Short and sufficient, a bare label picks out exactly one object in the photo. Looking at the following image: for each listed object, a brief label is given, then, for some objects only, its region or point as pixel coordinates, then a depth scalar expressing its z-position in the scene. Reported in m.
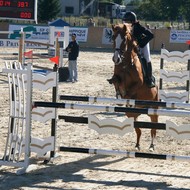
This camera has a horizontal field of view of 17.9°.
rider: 10.62
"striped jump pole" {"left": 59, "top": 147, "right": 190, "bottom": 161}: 8.43
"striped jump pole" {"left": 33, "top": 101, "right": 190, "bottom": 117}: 8.32
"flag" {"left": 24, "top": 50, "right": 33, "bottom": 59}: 21.71
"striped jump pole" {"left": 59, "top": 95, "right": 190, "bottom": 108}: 8.49
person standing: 21.40
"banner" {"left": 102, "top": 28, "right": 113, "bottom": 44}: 37.81
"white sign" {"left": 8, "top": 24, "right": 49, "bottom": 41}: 36.56
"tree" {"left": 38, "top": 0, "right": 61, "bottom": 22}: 53.34
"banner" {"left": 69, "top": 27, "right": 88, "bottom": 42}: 37.78
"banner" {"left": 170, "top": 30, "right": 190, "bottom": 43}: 37.47
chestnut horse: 9.70
